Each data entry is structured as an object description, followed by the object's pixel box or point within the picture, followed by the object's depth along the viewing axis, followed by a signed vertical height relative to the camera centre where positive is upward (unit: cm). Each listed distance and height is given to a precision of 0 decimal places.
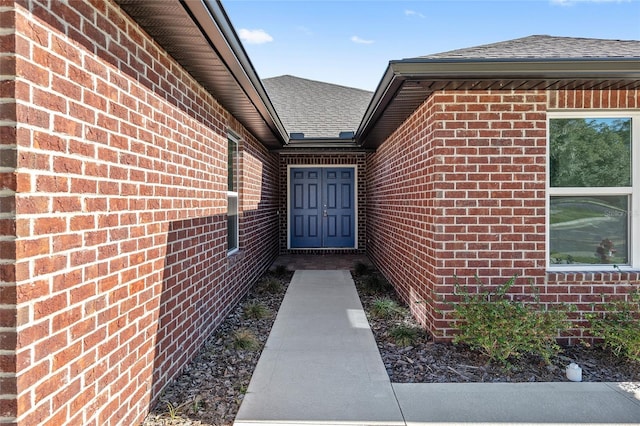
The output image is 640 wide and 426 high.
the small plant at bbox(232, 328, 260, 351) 386 -143
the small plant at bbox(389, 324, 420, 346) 394 -142
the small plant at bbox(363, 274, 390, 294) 611 -135
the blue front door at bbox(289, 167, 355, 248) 1017 -5
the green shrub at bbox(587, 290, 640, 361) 337 -115
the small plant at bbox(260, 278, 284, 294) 624 -140
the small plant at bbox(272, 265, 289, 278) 754 -138
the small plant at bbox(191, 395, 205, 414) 272 -148
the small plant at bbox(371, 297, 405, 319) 488 -141
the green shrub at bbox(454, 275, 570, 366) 333 -112
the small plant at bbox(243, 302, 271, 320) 489 -143
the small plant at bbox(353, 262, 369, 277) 747 -132
